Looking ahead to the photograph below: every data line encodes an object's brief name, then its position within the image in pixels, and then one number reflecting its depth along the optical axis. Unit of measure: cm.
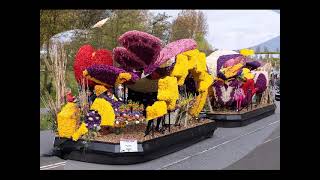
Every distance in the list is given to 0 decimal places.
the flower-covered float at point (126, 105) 709
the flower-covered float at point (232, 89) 1217
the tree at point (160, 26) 1631
